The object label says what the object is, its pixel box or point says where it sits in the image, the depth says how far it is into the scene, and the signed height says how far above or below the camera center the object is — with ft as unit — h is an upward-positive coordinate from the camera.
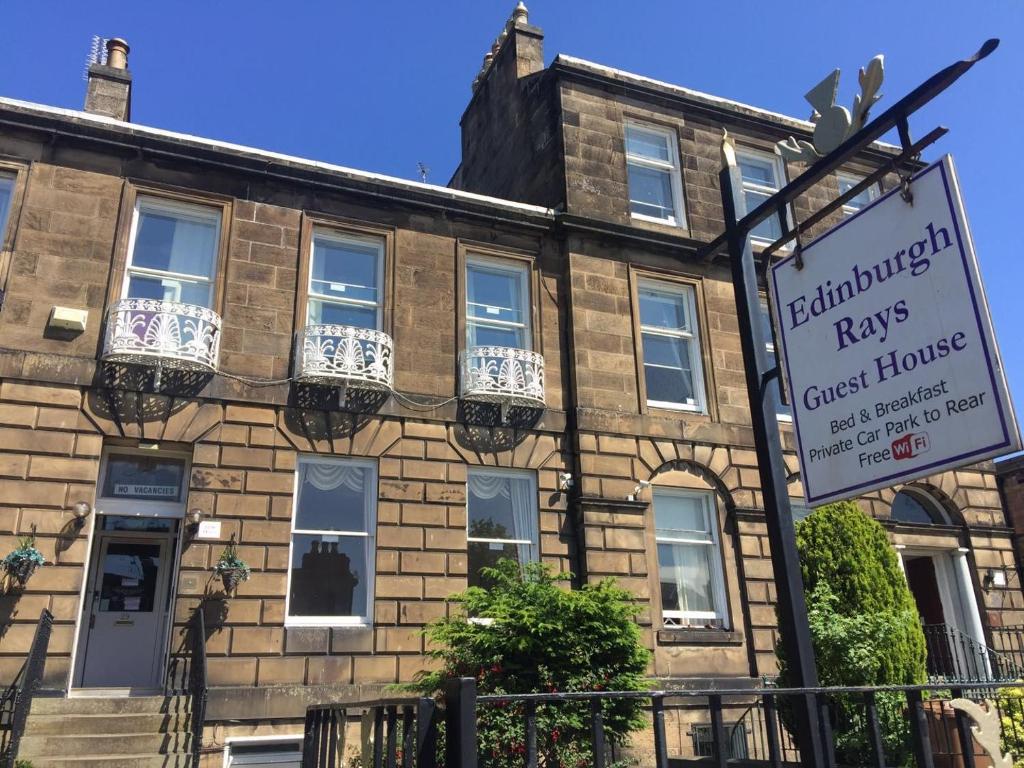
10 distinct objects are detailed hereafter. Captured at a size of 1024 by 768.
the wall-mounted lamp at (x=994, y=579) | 51.42 +4.82
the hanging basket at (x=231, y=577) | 34.86 +4.26
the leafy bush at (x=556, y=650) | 27.99 +0.82
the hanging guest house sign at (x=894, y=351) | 13.55 +5.38
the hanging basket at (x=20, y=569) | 31.81 +4.43
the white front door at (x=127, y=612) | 37.70 +3.33
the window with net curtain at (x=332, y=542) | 37.50 +6.12
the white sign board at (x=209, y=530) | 35.60 +6.33
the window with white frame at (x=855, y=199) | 58.65 +31.87
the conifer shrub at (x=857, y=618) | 29.84 +1.84
